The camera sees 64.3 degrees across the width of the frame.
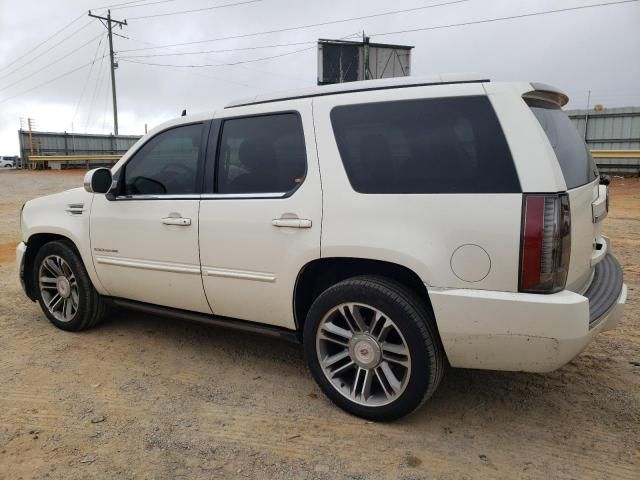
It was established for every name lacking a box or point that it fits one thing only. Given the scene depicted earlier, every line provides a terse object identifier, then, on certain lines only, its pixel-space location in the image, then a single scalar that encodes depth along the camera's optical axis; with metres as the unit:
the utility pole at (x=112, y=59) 36.09
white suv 2.46
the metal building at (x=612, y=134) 18.02
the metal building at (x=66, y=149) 29.59
